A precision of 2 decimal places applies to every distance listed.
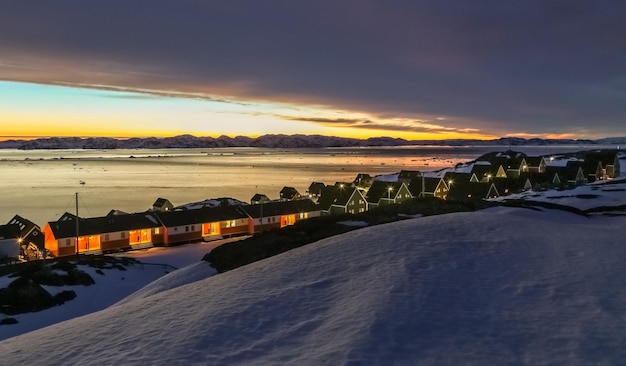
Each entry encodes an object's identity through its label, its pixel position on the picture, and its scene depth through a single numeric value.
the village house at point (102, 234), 50.91
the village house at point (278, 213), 61.94
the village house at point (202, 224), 56.22
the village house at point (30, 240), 50.72
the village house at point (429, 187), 60.84
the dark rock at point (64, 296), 25.85
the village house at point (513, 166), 76.00
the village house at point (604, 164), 71.19
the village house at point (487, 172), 71.81
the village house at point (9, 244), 49.66
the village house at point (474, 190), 60.34
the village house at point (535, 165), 77.44
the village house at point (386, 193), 58.09
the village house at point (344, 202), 58.28
